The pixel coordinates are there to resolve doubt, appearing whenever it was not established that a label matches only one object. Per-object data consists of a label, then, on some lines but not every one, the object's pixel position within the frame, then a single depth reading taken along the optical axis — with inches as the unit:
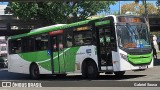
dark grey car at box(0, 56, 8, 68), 1669.9
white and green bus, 644.1
